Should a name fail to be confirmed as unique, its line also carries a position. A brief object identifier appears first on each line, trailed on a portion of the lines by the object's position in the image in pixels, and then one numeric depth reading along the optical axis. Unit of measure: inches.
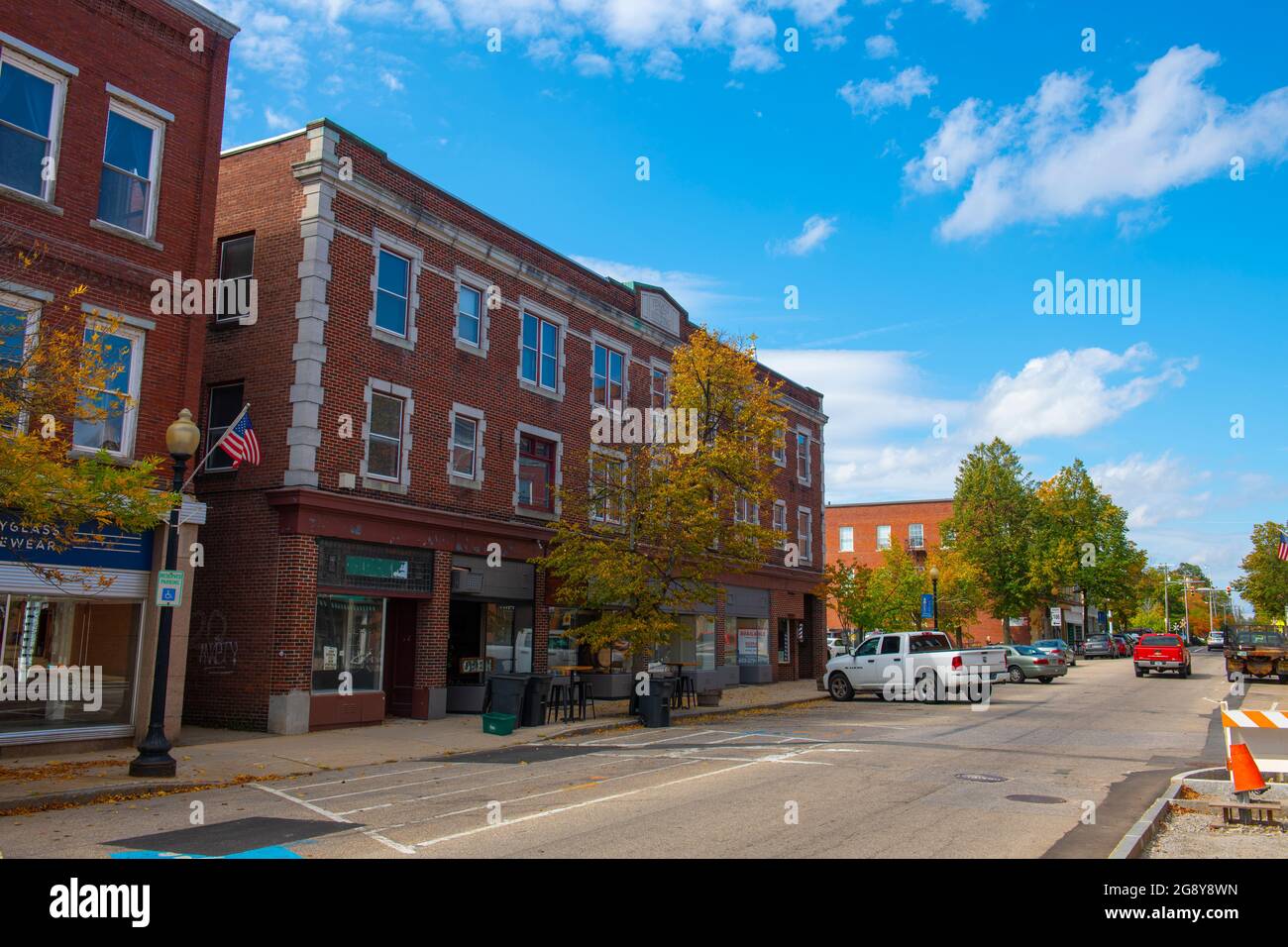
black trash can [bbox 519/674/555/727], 774.5
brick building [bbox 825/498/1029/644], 3006.9
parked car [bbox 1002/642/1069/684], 1448.1
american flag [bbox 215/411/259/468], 651.5
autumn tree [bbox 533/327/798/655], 856.9
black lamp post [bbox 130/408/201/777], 494.9
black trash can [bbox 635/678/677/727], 803.4
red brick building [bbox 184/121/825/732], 722.8
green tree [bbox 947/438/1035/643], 2492.6
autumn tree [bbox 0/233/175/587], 390.3
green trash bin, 718.5
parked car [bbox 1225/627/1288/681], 1342.3
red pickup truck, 1608.0
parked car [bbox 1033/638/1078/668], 1517.1
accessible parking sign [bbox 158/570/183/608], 505.0
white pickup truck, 1039.6
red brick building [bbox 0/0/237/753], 569.3
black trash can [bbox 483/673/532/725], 759.7
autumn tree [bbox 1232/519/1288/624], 2881.4
